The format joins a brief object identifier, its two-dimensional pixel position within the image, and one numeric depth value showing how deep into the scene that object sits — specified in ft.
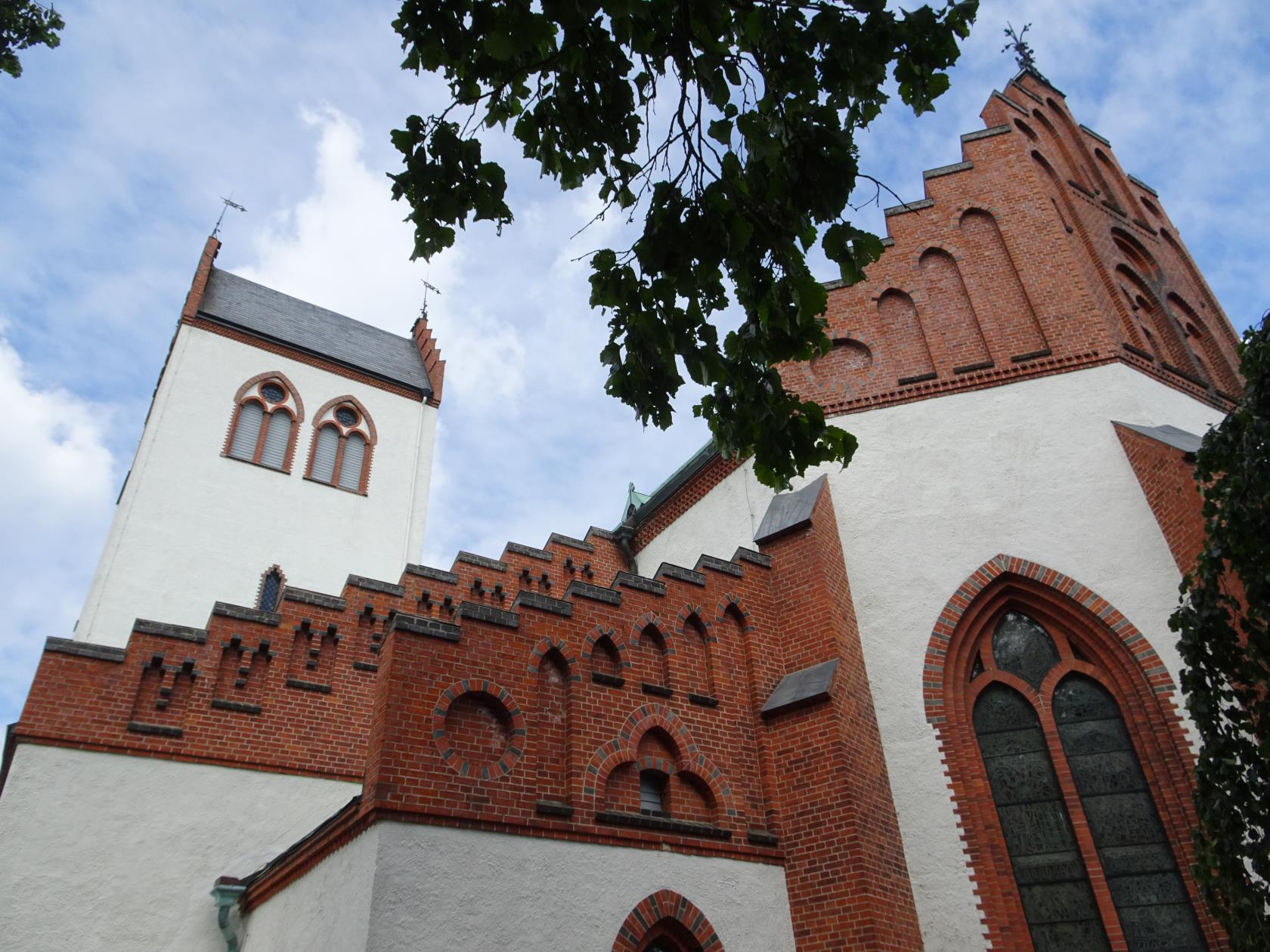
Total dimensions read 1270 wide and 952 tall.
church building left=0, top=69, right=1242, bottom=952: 23.04
